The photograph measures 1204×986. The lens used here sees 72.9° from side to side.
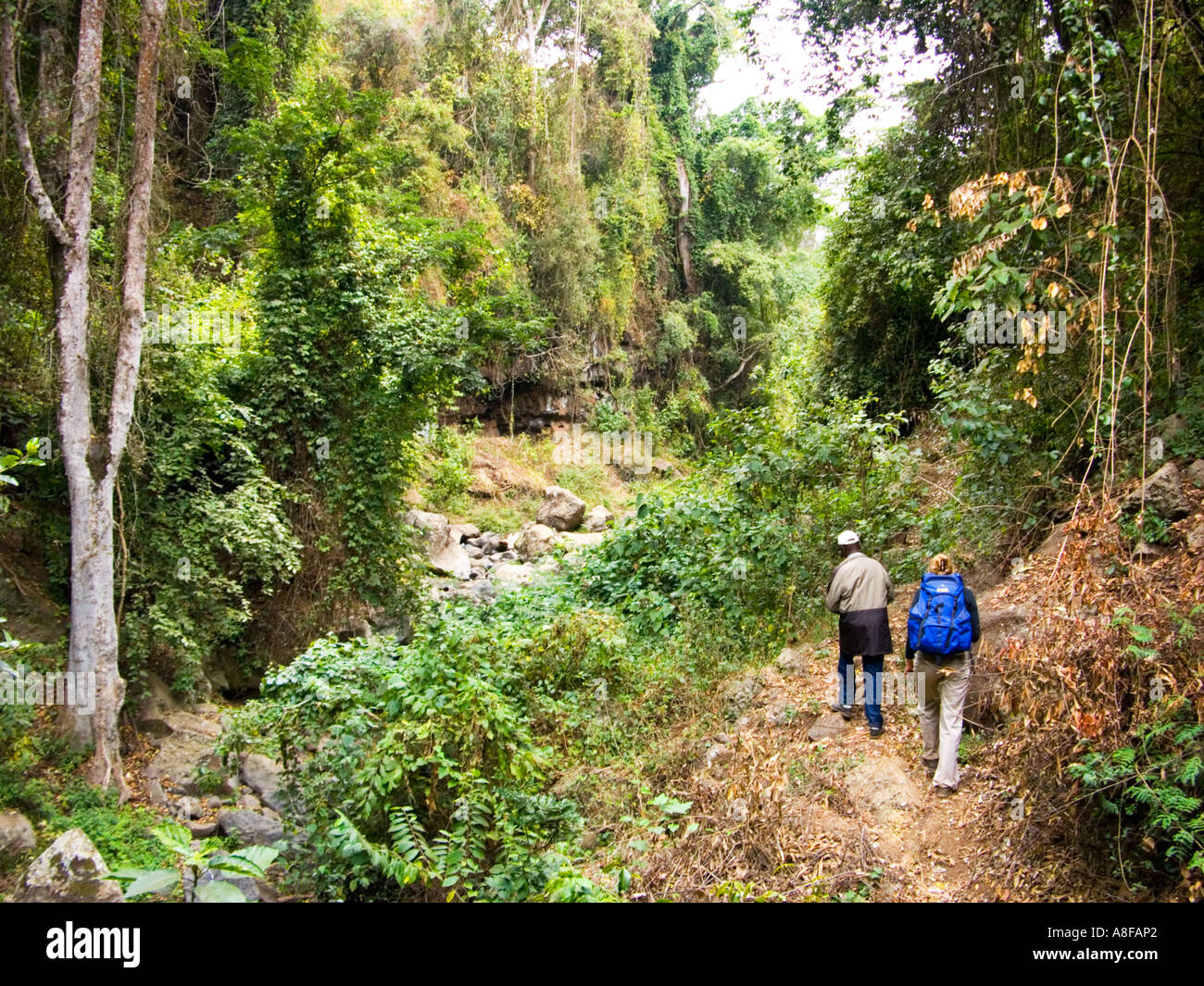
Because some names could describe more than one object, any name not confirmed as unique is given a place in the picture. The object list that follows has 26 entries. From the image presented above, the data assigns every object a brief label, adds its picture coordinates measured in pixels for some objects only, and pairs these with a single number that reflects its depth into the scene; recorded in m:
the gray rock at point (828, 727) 6.96
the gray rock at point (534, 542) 18.77
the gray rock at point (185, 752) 8.70
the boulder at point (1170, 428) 7.02
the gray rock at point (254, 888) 6.01
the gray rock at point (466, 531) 19.90
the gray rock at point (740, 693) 7.68
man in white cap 6.75
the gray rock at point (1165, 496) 6.35
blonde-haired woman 5.77
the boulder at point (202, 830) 7.80
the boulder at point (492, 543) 19.83
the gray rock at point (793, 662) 8.16
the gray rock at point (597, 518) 21.47
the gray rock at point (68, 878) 5.33
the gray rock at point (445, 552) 17.02
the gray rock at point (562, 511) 21.11
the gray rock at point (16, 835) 6.37
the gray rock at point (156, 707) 9.32
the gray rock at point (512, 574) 16.39
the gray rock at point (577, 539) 18.16
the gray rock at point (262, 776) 8.71
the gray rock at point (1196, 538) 5.86
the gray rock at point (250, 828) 7.69
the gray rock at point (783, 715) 7.26
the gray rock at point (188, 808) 8.01
